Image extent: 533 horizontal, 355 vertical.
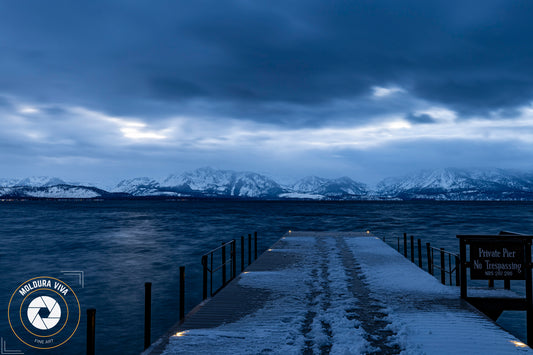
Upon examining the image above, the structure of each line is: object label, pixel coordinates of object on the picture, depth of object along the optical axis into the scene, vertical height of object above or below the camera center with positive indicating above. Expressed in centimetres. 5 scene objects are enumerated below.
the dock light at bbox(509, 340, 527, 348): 827 -317
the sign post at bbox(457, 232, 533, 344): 1172 -198
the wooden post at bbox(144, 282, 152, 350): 1145 -343
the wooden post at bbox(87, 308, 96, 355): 854 -298
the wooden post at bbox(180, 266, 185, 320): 1298 -336
